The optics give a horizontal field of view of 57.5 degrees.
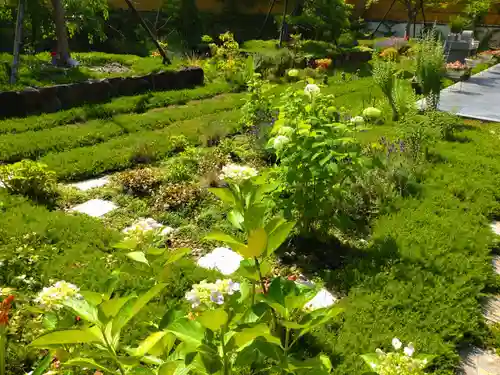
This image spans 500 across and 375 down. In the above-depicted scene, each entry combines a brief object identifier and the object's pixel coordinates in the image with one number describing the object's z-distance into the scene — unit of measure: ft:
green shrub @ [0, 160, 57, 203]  15.46
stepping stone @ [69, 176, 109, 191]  17.08
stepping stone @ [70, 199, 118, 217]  14.92
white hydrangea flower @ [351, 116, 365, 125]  13.30
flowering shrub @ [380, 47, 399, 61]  43.55
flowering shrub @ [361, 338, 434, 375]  5.12
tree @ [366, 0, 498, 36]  59.62
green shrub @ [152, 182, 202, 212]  15.16
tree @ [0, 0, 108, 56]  36.24
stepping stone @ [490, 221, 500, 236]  14.06
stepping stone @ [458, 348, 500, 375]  8.59
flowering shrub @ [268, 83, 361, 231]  11.78
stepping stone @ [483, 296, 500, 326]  10.09
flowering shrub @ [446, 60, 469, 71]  36.91
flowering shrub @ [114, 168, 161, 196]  16.30
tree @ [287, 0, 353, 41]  51.85
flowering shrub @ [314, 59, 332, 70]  40.38
